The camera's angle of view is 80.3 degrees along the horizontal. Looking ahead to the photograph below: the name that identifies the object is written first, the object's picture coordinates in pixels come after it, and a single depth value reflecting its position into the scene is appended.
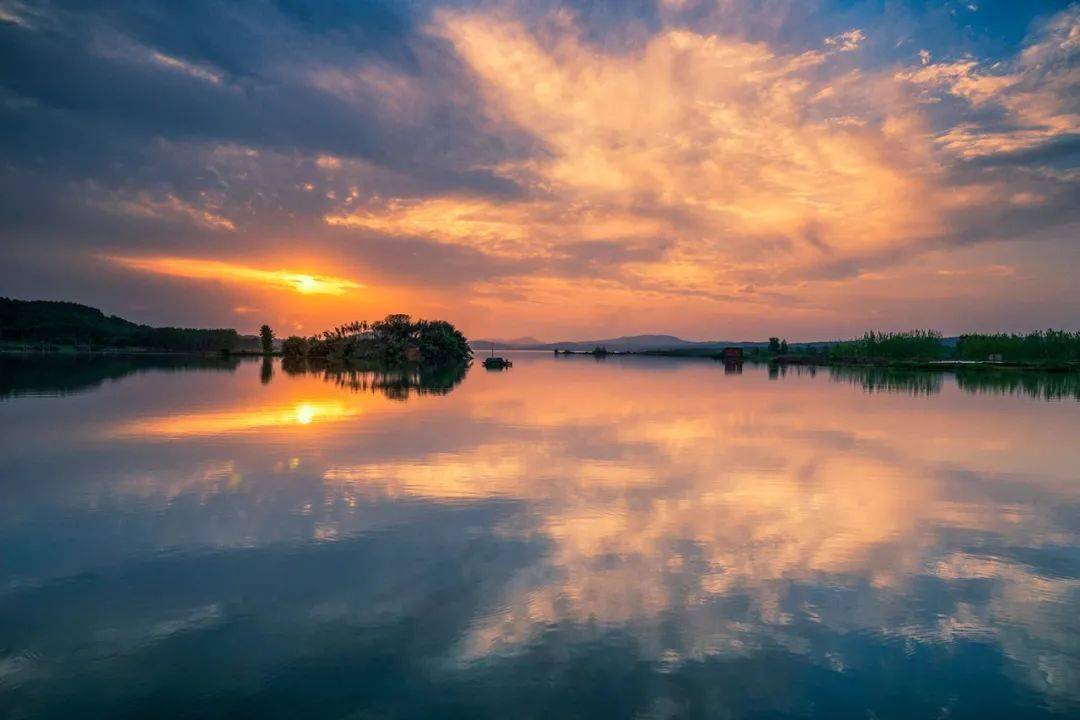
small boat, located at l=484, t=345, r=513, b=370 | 138.12
